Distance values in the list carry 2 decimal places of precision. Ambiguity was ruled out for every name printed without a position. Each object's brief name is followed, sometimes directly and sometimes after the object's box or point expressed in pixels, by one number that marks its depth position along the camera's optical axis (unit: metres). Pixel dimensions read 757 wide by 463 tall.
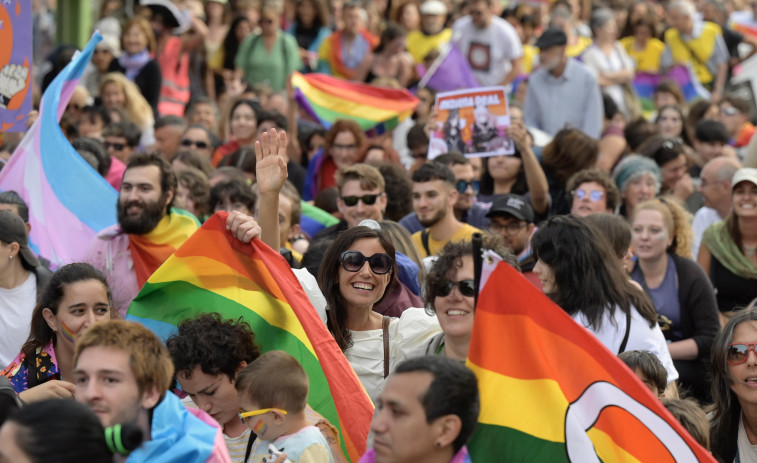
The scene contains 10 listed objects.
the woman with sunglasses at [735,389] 10.27
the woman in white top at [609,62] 28.30
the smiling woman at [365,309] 10.80
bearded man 13.85
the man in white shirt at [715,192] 17.86
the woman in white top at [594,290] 11.30
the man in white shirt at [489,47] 25.98
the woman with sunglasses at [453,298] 9.82
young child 8.73
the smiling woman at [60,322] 10.64
